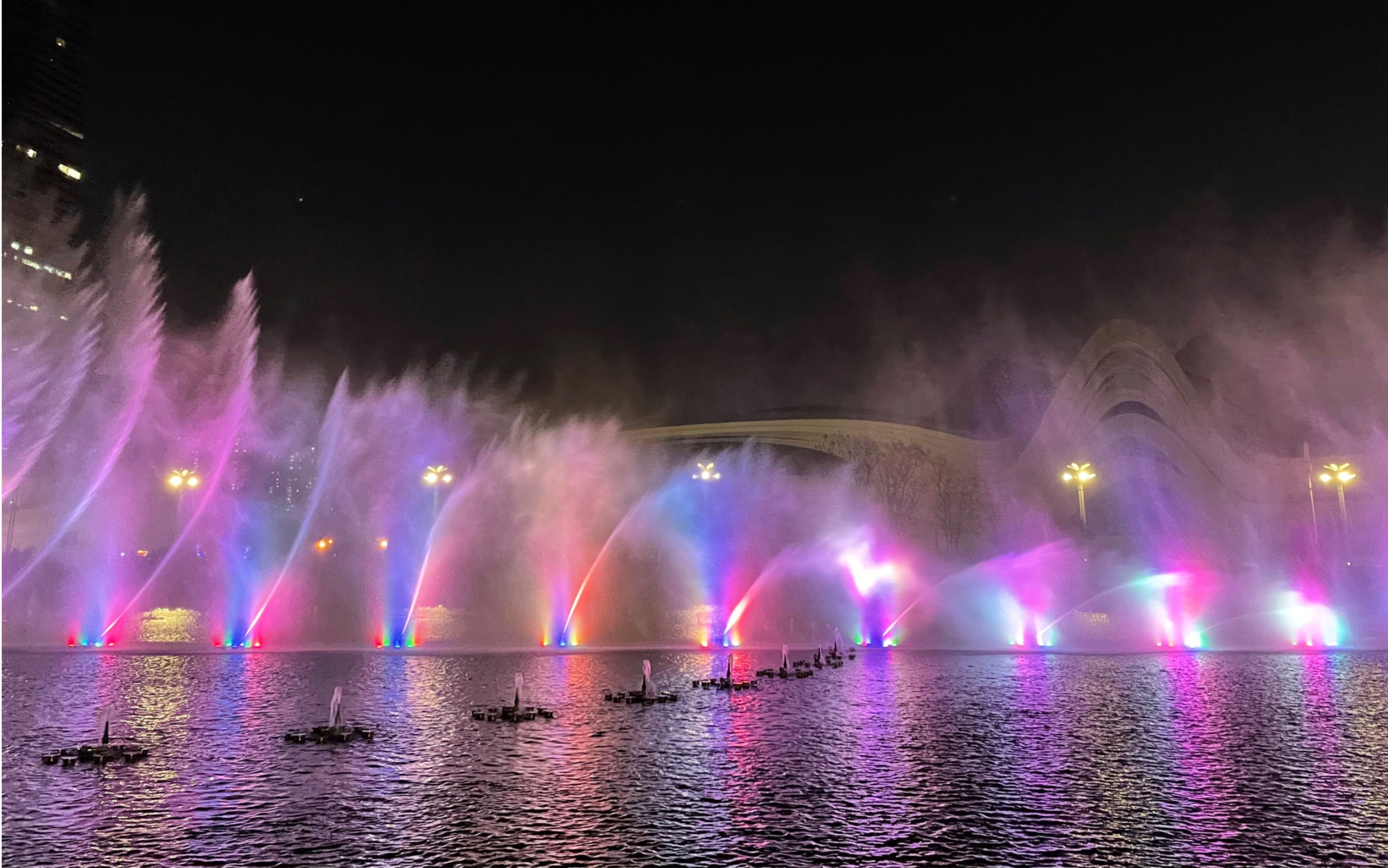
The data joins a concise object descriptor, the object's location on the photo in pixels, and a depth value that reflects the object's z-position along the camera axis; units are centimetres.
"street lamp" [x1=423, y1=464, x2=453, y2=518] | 4188
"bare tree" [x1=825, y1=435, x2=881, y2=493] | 7275
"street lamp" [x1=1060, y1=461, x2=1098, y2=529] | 5228
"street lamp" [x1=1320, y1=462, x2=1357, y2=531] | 4434
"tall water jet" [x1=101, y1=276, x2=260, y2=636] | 4828
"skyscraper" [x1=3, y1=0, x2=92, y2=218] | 11104
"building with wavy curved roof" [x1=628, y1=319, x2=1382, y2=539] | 7888
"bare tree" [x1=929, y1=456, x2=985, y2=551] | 6156
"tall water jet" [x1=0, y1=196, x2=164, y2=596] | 4634
